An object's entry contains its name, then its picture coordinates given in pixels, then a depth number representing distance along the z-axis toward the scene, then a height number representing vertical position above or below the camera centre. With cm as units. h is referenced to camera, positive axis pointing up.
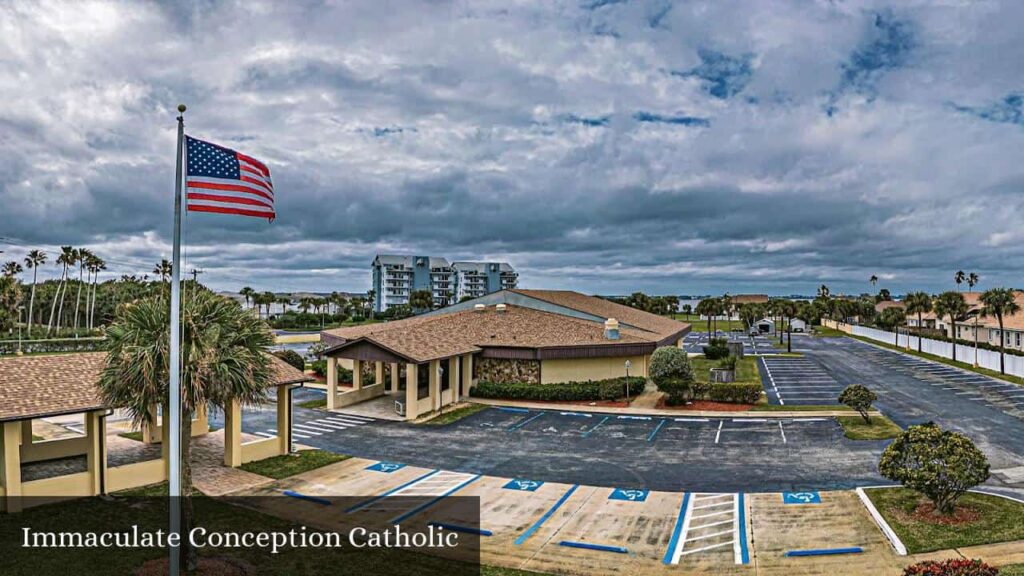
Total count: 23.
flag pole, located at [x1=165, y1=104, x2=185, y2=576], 1091 -170
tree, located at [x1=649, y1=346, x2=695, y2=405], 3428 -406
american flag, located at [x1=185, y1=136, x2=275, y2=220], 1132 +236
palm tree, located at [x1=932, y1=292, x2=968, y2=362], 5728 -4
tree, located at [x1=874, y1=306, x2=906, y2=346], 10194 -244
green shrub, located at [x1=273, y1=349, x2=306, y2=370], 4478 -409
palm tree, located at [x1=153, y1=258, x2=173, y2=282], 8578 +547
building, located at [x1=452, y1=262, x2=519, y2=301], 16700 +703
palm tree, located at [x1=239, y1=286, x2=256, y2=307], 12491 +232
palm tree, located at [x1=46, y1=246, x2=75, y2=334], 8375 +646
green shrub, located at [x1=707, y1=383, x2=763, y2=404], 3434 -509
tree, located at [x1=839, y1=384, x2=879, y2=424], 2867 -452
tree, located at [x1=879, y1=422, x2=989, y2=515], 1557 -426
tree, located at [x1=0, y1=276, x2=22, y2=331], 6675 +83
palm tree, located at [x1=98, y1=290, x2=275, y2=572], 1327 -122
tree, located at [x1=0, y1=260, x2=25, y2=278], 8444 +508
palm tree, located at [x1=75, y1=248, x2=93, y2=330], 8538 +681
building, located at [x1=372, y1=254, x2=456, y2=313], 15150 +655
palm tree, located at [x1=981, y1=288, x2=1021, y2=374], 5091 +13
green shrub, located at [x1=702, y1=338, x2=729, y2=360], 6016 -470
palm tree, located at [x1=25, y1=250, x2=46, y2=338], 9081 +669
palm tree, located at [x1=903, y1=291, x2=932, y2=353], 7912 +21
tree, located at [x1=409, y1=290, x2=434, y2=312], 11500 +76
